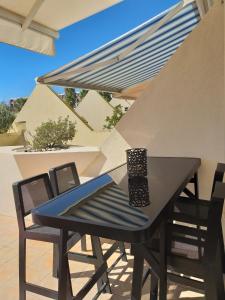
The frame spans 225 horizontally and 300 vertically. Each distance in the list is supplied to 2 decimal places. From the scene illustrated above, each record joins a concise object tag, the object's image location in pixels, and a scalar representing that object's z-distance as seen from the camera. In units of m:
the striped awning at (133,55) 3.47
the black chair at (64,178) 2.40
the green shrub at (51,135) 4.16
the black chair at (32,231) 2.03
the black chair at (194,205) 1.94
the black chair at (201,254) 1.37
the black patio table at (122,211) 1.23
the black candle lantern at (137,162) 1.95
